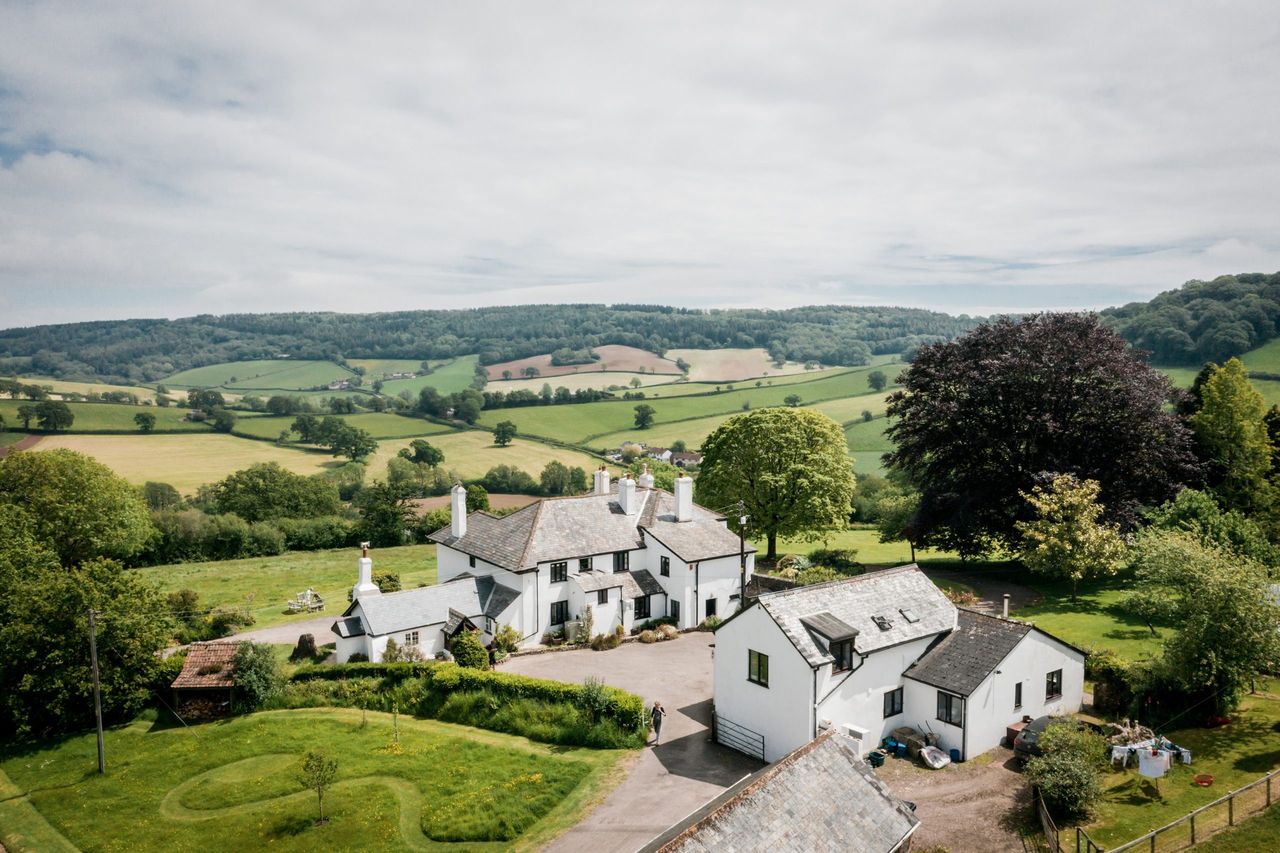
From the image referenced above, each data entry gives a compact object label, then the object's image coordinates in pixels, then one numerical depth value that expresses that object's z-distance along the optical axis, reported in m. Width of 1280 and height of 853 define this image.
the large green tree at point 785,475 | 55.28
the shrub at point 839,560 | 52.75
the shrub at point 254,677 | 36.81
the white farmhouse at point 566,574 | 40.88
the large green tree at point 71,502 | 58.41
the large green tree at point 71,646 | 35.12
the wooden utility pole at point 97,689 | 32.19
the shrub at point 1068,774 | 23.41
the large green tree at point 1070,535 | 41.66
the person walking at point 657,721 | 30.58
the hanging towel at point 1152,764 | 25.58
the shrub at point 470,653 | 37.22
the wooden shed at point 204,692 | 36.41
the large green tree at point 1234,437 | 50.31
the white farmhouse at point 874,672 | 28.09
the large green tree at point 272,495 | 81.56
